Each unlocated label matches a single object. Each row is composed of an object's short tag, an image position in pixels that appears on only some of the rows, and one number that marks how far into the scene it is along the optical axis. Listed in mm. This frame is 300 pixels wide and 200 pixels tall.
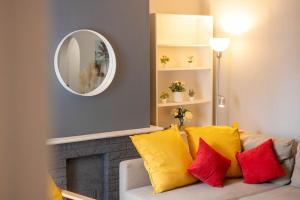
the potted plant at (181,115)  4547
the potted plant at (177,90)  4500
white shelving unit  4348
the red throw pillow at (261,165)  3330
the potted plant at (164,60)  4438
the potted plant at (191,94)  4625
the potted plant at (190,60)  4734
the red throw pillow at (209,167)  3266
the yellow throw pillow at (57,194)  2600
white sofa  3066
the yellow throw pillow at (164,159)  3178
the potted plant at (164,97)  4430
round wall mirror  3436
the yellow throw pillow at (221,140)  3533
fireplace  3514
